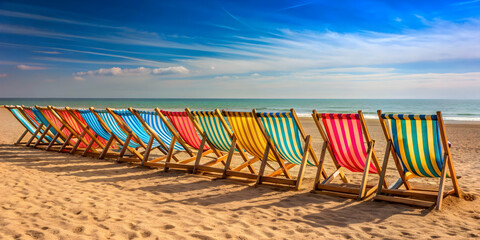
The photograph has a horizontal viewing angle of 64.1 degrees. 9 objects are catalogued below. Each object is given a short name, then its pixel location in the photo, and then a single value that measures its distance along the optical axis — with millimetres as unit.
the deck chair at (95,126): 6043
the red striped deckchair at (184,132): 5012
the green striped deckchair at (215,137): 4584
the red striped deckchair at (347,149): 3672
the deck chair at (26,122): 7469
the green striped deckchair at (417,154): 3246
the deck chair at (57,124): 6676
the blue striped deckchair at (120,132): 5688
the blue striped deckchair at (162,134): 5234
